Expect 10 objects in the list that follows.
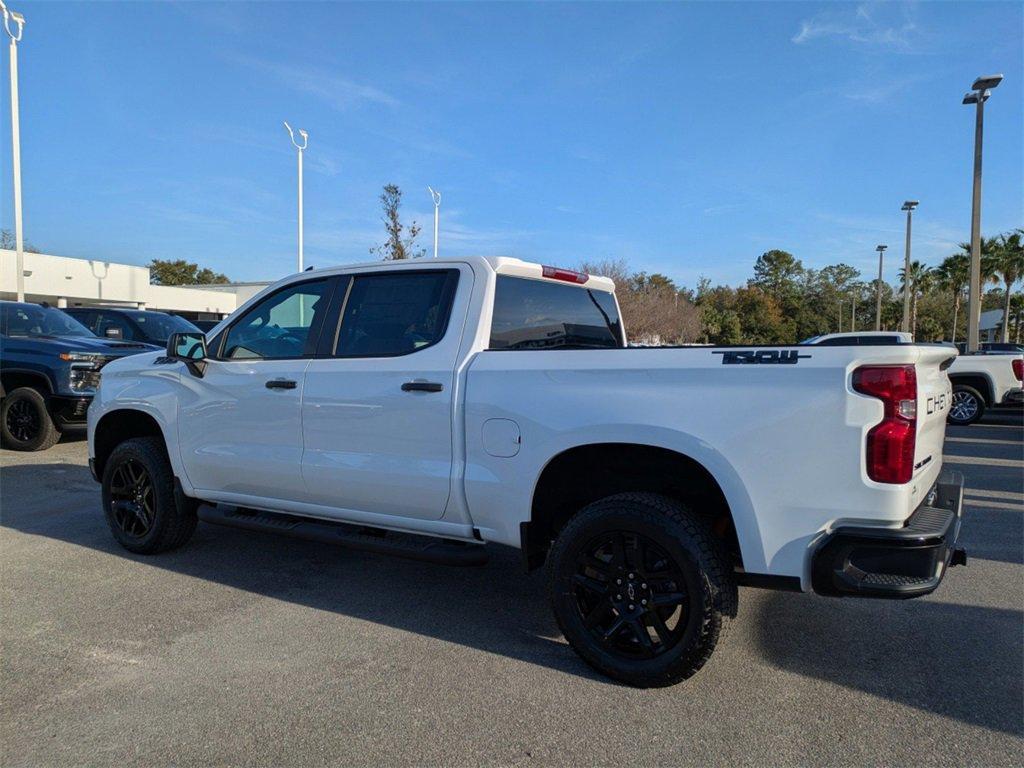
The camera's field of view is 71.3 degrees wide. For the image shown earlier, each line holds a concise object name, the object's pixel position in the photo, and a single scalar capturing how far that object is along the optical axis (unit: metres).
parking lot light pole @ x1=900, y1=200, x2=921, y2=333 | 30.41
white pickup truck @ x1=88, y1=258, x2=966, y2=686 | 2.75
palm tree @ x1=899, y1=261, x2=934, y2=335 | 68.81
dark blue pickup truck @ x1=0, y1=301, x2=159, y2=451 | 8.55
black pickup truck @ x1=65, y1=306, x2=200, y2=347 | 12.54
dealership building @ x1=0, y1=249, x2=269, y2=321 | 31.92
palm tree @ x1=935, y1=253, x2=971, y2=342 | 50.09
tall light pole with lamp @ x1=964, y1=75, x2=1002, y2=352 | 17.02
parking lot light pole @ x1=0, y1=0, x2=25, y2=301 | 20.42
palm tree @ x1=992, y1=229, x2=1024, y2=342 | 43.34
